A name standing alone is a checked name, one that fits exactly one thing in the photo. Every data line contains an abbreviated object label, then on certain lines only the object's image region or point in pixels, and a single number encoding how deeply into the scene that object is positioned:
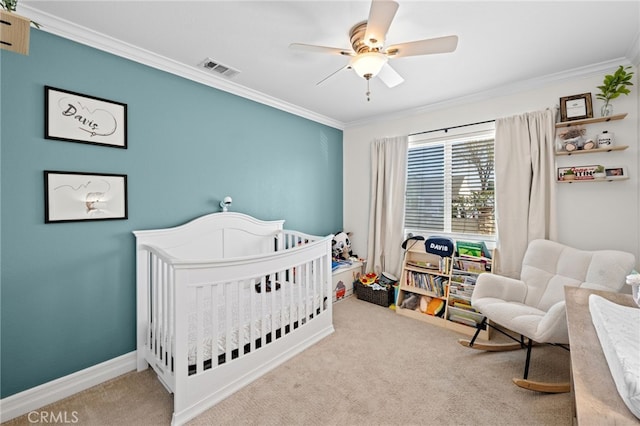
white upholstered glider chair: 1.75
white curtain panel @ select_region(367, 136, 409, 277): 3.50
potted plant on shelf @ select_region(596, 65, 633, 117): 2.07
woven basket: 3.29
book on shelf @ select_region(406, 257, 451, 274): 2.93
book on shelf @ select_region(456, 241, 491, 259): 2.82
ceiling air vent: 2.24
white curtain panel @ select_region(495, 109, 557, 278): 2.50
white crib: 1.61
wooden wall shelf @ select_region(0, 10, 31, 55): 1.19
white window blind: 2.96
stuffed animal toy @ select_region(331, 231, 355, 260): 3.73
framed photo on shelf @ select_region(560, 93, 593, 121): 2.32
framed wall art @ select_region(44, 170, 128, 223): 1.74
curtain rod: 2.91
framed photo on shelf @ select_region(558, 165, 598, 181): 2.30
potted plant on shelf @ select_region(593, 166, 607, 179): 2.21
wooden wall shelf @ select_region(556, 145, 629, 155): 2.17
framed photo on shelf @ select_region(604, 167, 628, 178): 2.16
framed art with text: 1.73
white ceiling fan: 1.41
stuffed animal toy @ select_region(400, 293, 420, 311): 3.09
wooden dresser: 0.71
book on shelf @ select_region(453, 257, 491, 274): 2.70
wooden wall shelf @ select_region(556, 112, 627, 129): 2.17
